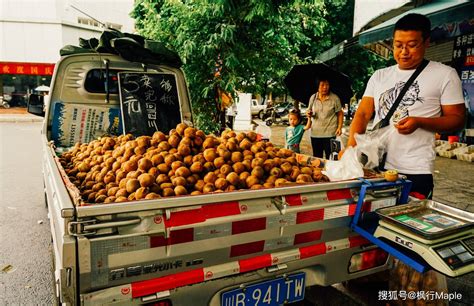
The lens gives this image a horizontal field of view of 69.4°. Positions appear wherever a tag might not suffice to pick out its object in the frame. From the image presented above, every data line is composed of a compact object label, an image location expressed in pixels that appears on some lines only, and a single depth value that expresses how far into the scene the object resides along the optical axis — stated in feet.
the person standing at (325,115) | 19.75
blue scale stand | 6.01
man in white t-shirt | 8.21
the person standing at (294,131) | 20.68
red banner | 90.94
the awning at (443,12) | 17.70
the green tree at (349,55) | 60.13
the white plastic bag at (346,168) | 8.04
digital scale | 5.59
